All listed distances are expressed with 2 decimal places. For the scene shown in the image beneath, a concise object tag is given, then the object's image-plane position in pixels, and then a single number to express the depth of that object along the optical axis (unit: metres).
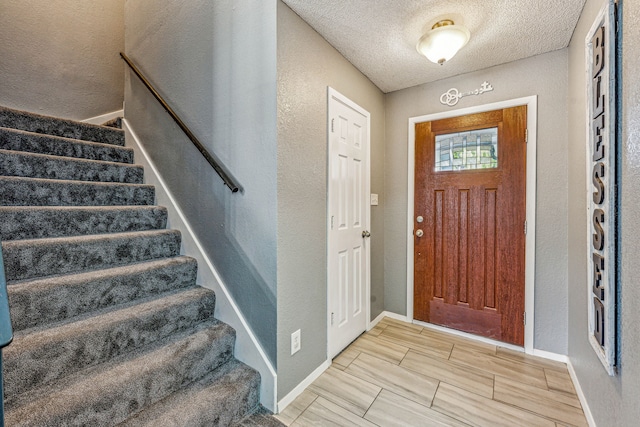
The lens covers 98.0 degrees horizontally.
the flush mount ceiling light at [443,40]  1.73
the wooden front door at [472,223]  2.24
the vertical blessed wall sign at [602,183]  1.14
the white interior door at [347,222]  2.08
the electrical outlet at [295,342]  1.71
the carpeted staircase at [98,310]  1.20
